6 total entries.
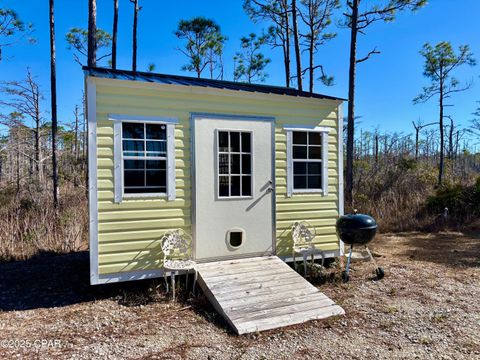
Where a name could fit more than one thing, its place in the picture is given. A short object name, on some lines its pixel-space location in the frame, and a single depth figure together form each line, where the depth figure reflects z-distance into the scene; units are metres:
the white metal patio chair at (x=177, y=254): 3.79
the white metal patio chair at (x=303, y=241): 4.60
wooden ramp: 3.17
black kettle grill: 4.23
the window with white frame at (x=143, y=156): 3.78
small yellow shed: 3.74
